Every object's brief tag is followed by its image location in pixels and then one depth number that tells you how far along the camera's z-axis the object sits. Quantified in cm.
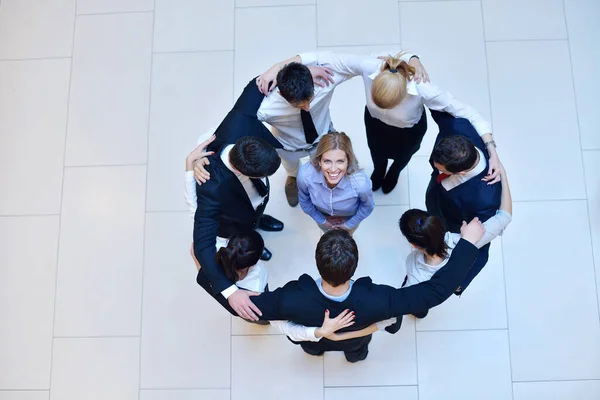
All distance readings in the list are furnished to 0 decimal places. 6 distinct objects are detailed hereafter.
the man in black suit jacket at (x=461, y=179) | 200
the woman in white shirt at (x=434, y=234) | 206
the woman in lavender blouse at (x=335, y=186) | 214
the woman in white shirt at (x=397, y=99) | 210
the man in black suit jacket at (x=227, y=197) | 206
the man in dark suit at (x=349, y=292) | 188
